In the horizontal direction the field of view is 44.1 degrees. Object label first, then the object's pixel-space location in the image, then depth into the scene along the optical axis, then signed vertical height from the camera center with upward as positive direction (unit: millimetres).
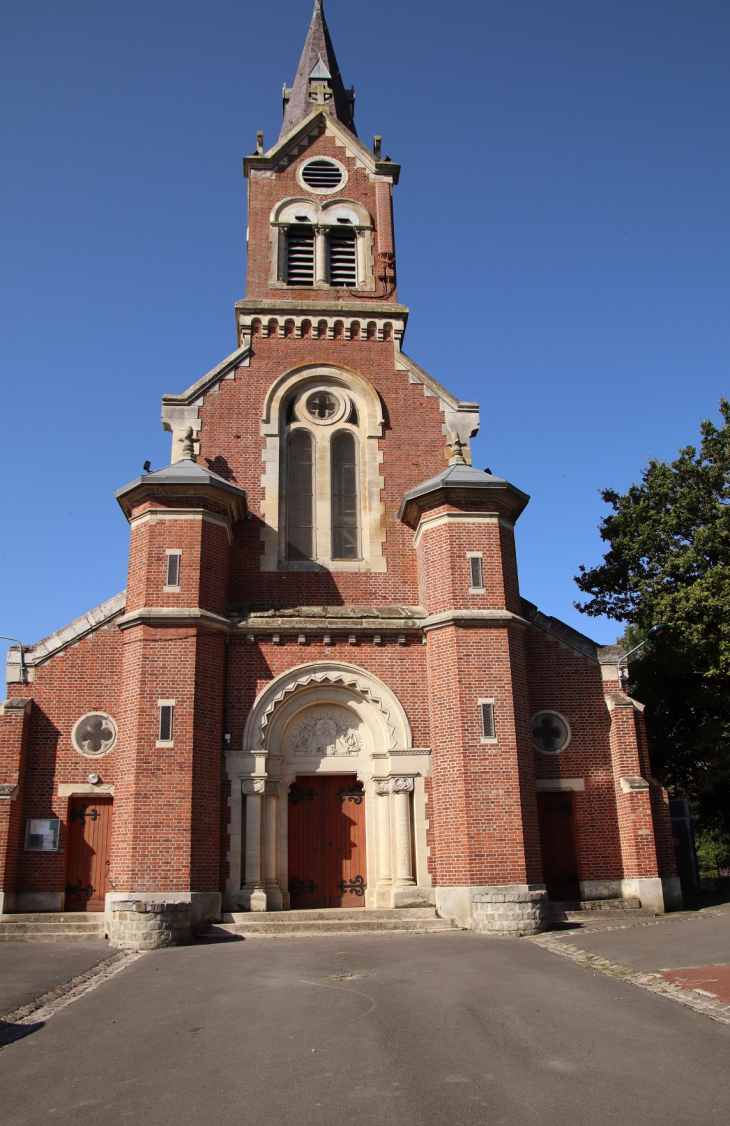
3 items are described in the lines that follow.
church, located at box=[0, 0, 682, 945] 15641 +2358
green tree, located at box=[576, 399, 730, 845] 21359 +5647
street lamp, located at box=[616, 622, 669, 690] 18656 +4457
